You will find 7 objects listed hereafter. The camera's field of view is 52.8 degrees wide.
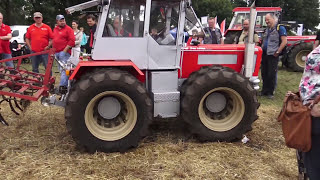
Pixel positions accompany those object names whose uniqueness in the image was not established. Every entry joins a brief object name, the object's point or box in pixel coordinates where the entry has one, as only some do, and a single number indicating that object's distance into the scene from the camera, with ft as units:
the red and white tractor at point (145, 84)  12.92
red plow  14.17
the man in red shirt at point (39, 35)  22.65
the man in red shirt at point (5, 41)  22.35
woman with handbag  7.65
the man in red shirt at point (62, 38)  20.95
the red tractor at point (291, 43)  37.04
